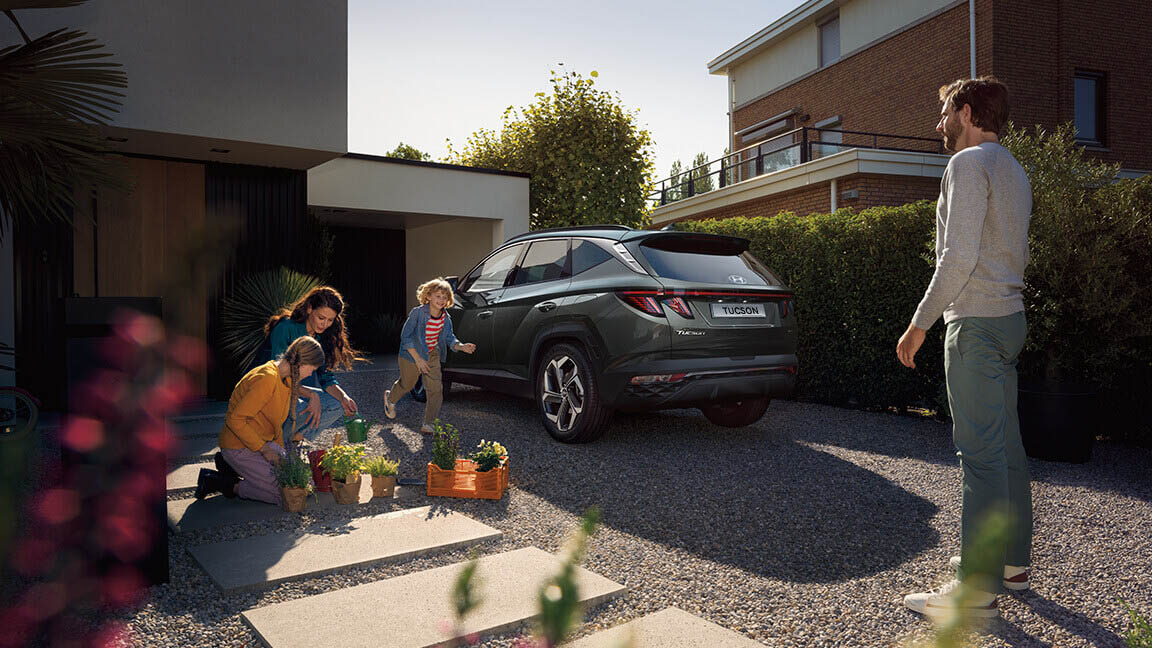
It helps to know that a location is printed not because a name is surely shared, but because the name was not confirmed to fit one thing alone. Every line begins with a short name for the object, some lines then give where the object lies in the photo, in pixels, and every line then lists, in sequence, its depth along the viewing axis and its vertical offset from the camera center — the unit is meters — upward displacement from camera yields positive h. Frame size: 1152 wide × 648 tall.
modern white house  7.72 +1.87
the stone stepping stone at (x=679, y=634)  2.79 -1.19
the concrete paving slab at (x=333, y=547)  3.46 -1.14
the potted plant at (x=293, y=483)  4.46 -0.97
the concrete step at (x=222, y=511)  4.25 -1.13
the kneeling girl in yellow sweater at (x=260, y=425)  4.48 -0.64
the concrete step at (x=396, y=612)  2.82 -1.17
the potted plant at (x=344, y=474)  4.64 -0.95
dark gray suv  5.74 -0.12
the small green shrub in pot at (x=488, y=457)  4.91 -0.90
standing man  3.12 +0.00
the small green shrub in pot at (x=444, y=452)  4.98 -0.88
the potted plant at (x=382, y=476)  4.81 -1.00
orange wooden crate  4.85 -1.06
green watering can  5.63 -0.83
